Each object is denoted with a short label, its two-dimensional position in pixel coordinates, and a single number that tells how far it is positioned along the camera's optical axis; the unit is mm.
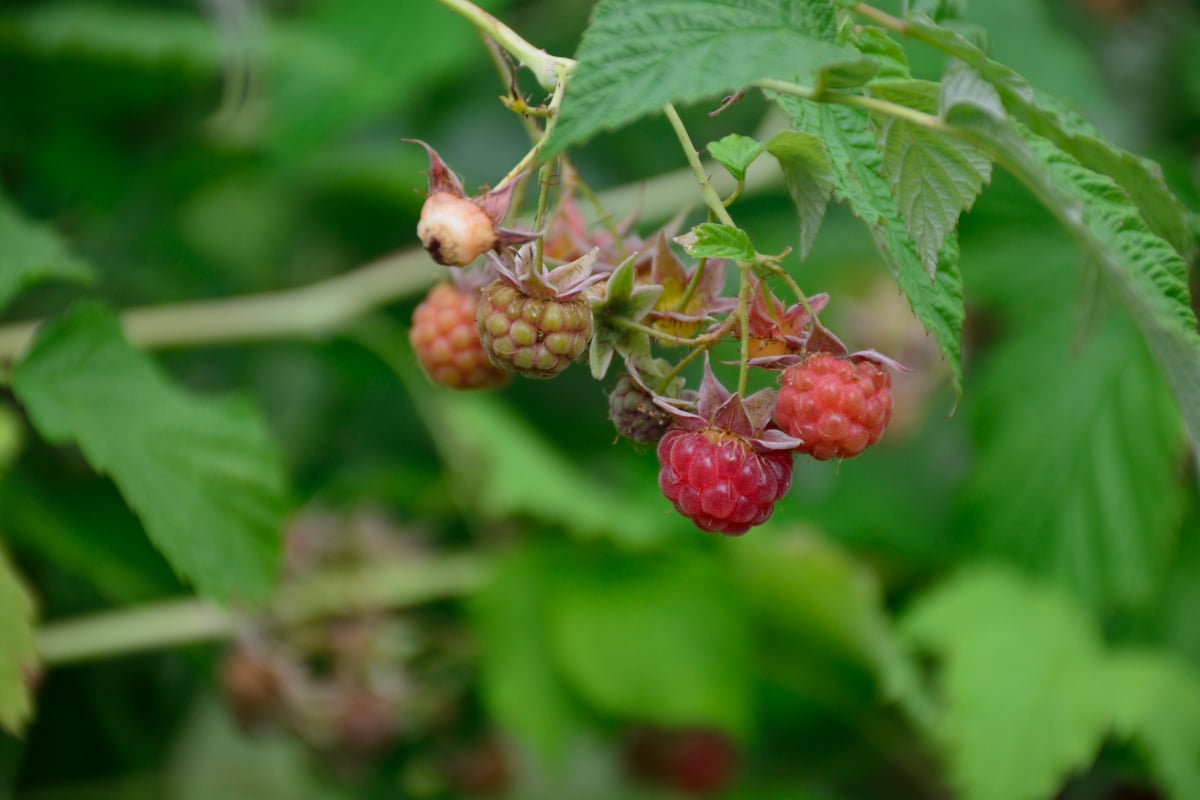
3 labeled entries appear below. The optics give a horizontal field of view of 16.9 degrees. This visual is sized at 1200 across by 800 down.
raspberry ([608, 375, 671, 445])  511
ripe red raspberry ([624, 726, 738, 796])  917
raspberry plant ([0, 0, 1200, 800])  503
